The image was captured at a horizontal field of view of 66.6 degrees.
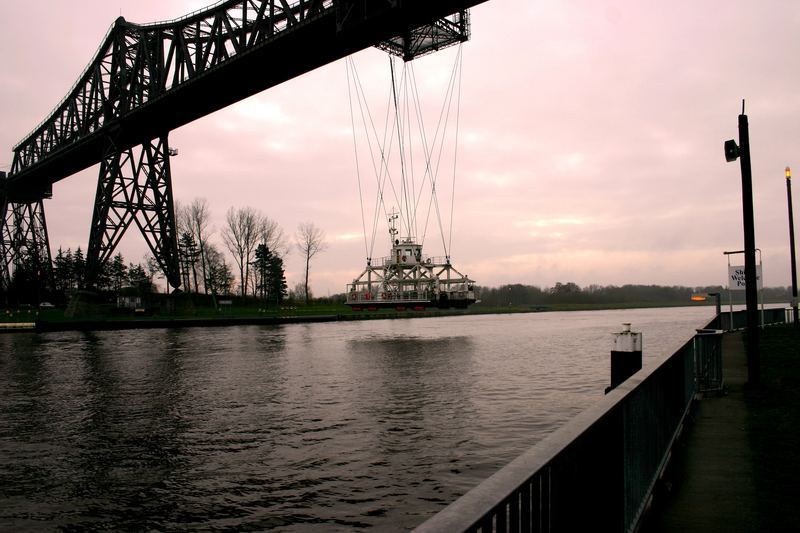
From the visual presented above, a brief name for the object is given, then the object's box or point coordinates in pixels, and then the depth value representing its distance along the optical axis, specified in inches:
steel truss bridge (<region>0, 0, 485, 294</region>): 1295.5
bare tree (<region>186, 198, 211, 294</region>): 3646.7
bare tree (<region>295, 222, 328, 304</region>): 4382.4
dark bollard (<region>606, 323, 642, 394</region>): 423.5
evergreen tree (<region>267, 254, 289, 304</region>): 4382.4
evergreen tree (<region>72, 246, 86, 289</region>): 4592.0
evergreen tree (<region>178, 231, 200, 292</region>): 3750.0
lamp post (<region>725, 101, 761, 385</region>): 434.0
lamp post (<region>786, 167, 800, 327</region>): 1101.4
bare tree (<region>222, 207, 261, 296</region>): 3831.2
